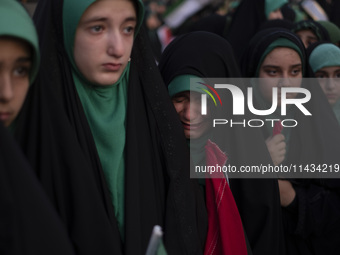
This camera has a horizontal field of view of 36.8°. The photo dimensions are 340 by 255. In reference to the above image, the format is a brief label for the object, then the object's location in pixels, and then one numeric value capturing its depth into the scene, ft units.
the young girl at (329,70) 10.50
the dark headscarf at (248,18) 14.94
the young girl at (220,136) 7.45
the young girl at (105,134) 5.15
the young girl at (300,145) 8.66
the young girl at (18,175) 4.14
